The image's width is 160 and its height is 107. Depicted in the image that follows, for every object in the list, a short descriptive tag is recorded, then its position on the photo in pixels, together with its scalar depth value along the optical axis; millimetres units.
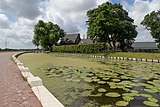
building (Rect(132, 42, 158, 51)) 39010
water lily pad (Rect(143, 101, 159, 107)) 3265
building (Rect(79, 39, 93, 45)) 36172
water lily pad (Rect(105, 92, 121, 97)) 3934
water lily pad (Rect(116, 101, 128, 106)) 3328
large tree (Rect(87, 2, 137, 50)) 21575
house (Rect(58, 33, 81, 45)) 38515
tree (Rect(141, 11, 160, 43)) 21732
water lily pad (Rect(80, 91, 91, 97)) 3955
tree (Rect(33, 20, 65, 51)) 34444
